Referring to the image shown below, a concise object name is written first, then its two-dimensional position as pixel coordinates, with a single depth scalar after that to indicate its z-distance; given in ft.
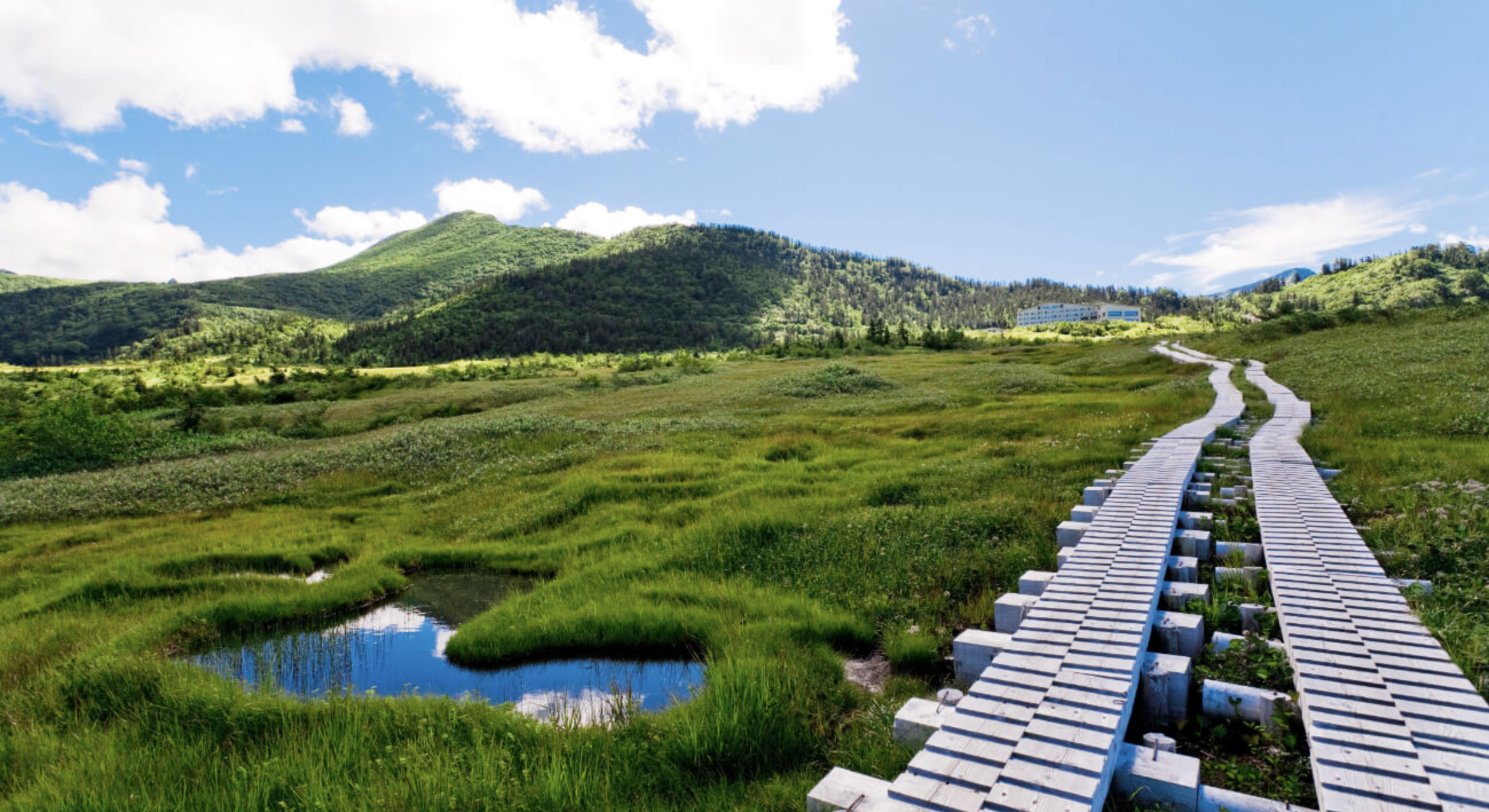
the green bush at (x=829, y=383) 138.00
